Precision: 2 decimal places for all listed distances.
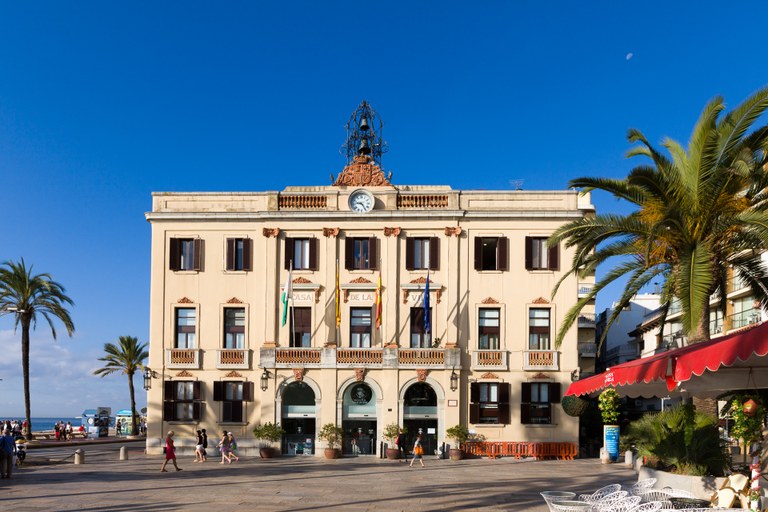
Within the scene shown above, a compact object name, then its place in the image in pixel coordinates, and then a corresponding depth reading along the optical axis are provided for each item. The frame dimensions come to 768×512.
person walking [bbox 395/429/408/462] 37.22
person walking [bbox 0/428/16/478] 27.25
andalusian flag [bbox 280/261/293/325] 38.28
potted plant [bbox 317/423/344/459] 37.44
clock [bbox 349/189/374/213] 40.03
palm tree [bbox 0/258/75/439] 47.81
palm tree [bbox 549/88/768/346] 19.81
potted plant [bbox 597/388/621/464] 34.69
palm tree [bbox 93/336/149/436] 65.69
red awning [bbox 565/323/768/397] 11.15
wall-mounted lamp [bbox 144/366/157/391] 39.34
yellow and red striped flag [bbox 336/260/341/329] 38.41
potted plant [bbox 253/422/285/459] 37.62
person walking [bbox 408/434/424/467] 34.25
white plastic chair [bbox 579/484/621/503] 15.39
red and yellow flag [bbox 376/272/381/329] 38.50
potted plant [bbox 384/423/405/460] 37.19
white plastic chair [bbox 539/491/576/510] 14.64
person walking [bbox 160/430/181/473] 30.36
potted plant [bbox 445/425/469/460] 37.27
